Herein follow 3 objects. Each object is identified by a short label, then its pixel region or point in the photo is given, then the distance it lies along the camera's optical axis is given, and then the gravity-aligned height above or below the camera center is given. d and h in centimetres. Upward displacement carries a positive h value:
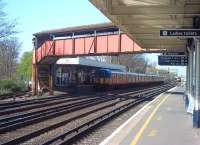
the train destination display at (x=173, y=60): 1884 +108
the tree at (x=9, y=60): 5490 +309
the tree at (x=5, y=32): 3321 +522
